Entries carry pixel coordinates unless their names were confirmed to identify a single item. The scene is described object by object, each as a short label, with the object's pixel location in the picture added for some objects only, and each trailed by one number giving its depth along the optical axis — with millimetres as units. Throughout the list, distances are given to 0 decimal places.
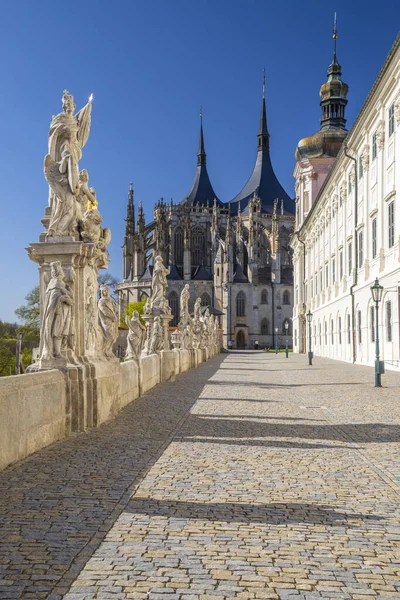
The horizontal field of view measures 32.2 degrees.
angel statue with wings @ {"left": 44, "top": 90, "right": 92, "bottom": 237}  10039
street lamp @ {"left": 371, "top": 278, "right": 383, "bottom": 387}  19672
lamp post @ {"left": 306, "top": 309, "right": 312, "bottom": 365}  34844
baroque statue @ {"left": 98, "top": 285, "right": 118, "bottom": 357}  11430
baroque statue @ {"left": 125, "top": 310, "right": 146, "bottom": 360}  17516
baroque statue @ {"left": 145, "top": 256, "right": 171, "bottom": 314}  23844
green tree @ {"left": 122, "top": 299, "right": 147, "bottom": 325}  83688
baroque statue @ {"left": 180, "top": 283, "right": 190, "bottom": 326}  33441
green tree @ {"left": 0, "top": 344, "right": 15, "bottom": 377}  47469
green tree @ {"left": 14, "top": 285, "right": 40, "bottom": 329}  64188
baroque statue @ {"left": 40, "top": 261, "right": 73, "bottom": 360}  9445
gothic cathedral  91750
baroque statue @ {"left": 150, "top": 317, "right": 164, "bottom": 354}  21823
